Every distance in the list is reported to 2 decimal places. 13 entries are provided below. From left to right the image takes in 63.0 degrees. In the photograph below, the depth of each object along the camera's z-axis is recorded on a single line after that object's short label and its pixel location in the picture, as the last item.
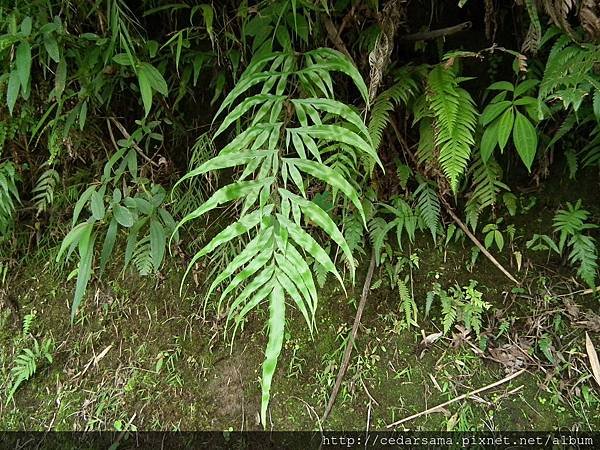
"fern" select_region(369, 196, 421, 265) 1.67
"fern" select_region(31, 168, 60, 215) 2.00
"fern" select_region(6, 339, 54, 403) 1.87
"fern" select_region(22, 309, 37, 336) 2.01
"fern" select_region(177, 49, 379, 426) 1.08
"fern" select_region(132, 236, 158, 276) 1.77
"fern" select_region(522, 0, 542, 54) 1.31
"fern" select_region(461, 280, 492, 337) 1.59
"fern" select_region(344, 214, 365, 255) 1.63
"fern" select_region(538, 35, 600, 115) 1.27
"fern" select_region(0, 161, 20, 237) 1.84
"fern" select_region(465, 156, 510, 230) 1.59
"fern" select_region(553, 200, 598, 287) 1.50
